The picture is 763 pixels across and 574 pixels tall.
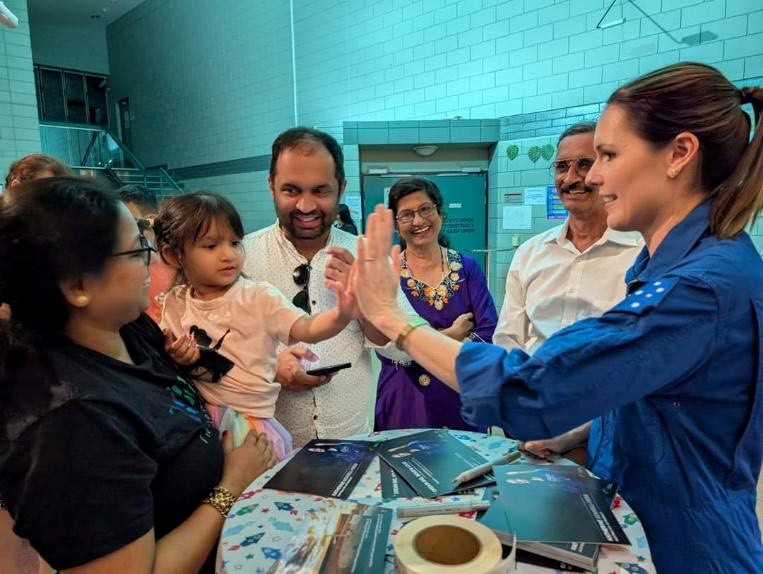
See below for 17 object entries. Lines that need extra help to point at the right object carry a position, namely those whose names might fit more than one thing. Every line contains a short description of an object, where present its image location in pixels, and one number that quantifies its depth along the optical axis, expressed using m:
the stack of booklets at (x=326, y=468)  1.18
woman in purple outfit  2.39
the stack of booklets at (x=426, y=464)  1.17
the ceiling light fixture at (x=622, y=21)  4.41
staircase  9.80
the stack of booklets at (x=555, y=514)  0.92
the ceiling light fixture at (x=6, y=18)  3.78
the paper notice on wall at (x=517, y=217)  5.45
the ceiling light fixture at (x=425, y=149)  5.61
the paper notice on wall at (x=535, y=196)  5.31
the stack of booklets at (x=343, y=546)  0.89
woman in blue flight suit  0.91
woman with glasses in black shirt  0.84
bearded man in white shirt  1.77
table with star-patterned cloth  0.91
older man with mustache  1.94
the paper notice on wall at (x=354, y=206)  5.70
